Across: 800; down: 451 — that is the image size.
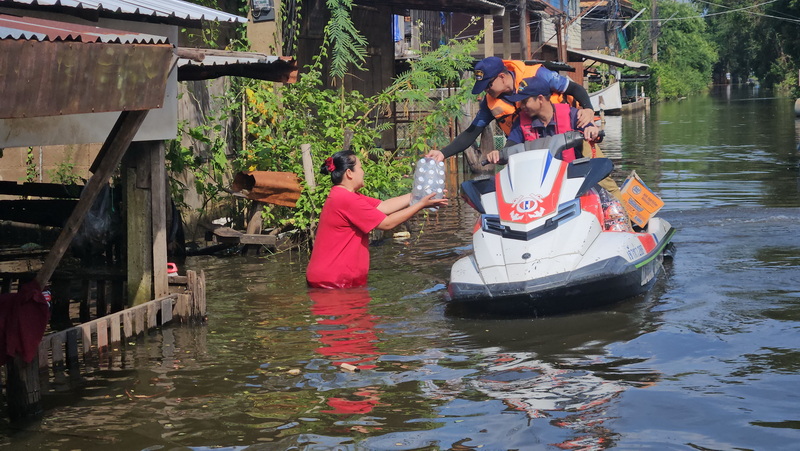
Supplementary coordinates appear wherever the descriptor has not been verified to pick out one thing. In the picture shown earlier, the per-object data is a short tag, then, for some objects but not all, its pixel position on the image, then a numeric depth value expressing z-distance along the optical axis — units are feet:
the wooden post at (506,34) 80.43
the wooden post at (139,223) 26.68
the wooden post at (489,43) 89.24
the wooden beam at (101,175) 21.29
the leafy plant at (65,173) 40.01
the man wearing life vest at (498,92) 30.83
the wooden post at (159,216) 26.73
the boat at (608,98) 142.10
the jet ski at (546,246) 25.26
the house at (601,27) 193.04
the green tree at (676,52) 232.12
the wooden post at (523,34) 82.38
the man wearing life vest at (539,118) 29.50
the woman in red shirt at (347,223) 29.50
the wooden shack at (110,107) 16.88
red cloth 19.43
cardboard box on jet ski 31.63
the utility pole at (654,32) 234.58
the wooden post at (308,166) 38.60
